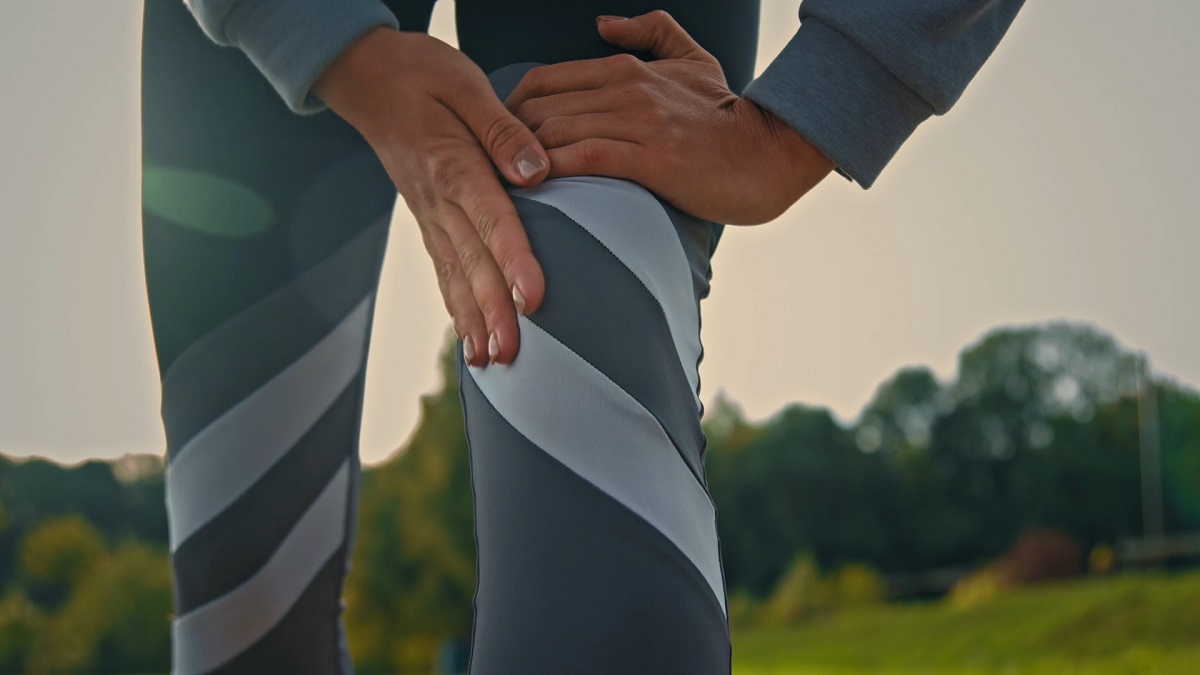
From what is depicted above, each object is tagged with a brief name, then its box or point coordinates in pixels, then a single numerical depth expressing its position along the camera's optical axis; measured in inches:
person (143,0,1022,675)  24.7
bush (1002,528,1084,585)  814.5
